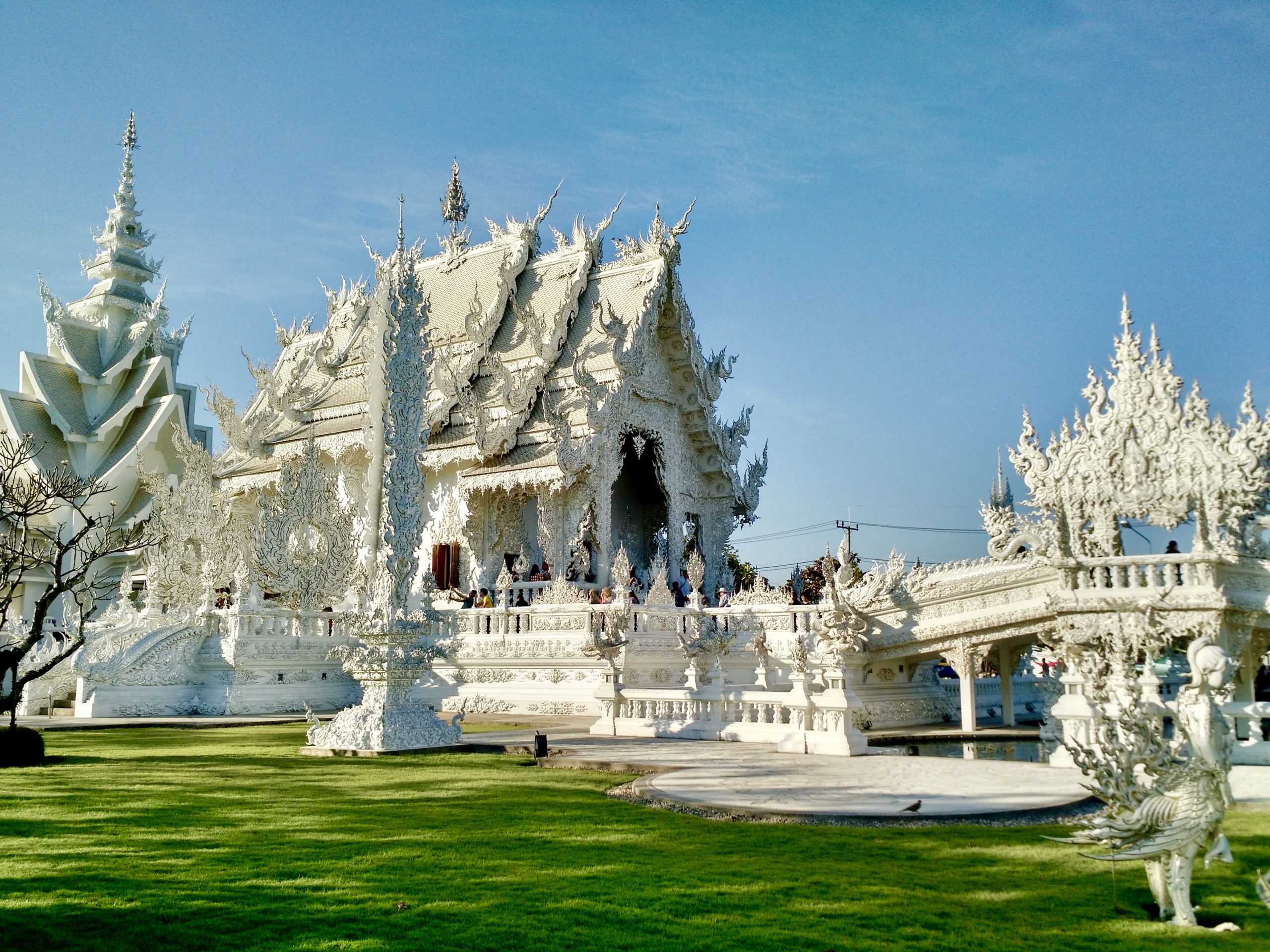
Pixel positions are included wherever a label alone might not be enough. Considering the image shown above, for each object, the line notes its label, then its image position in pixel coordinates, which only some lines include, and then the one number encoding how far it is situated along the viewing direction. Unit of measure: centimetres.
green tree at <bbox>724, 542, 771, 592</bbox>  4103
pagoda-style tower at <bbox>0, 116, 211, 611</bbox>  3114
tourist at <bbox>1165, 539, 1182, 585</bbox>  1301
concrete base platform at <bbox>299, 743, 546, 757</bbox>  1026
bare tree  1005
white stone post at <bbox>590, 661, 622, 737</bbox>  1244
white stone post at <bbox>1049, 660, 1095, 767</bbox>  940
